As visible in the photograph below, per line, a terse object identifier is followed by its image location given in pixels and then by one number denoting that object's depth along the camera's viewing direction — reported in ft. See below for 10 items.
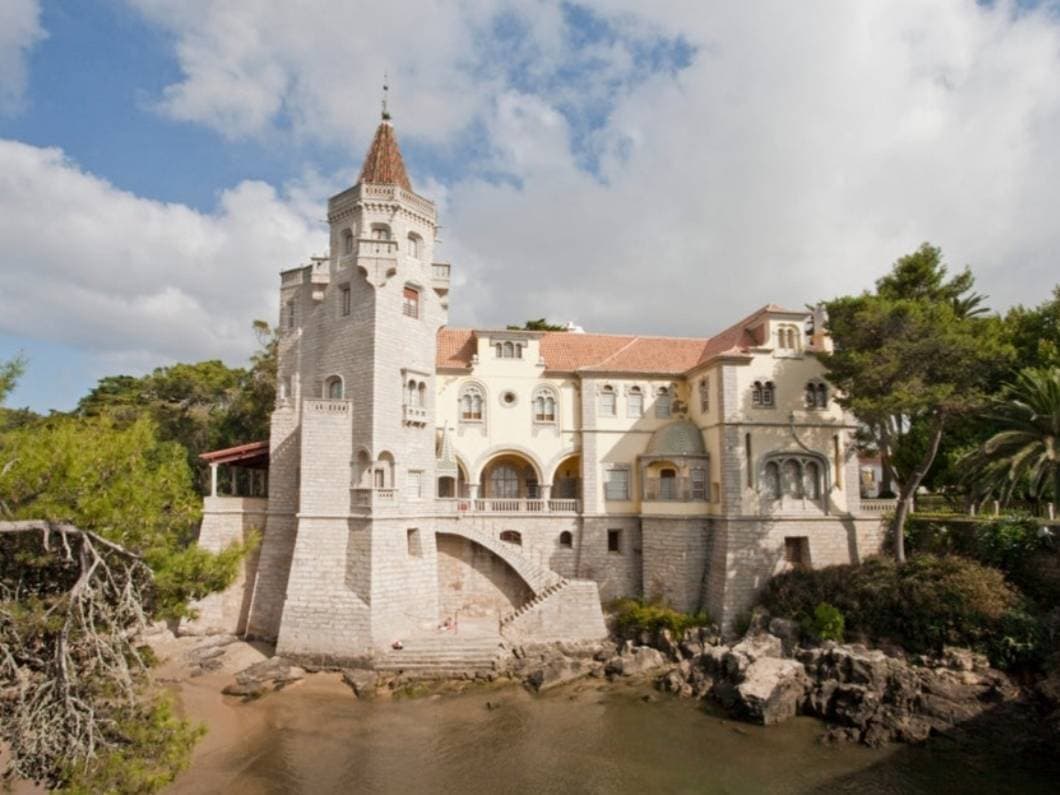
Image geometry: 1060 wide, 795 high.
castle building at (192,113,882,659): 86.02
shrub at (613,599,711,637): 87.81
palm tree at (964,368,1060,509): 73.61
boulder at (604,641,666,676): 82.17
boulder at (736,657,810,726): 69.00
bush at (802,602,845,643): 78.69
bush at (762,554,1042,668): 71.77
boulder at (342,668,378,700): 74.59
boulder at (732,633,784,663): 77.15
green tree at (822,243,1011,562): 76.95
